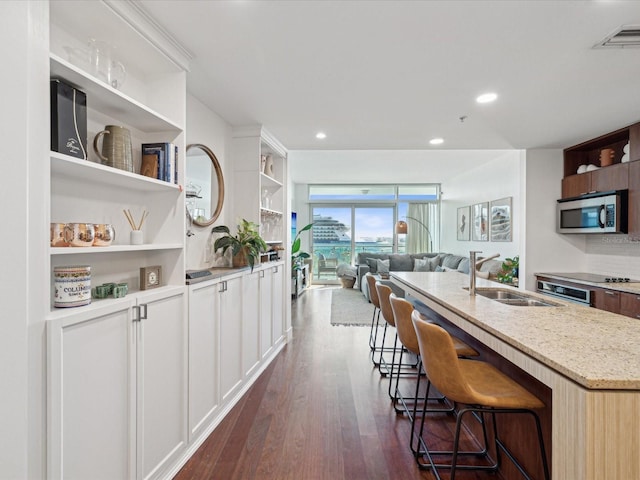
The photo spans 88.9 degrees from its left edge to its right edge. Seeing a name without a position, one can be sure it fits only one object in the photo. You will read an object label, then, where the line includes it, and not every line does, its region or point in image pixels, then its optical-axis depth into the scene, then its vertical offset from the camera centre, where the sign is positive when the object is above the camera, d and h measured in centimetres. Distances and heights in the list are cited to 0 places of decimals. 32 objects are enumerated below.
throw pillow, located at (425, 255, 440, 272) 735 -52
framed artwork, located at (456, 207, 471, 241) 676 +34
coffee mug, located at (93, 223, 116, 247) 144 +2
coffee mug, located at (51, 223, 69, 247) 129 +1
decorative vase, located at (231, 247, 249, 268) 283 -17
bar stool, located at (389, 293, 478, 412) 201 -59
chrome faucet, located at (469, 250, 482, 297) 226 -24
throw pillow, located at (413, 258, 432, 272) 739 -58
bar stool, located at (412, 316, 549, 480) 134 -66
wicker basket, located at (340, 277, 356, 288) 803 -105
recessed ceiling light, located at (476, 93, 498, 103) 257 +115
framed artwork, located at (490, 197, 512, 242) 519 +34
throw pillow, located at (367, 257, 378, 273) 749 -58
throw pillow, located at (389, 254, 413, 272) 764 -57
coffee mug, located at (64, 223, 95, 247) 133 +2
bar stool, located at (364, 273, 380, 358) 330 -58
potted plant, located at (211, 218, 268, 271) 274 -4
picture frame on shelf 175 -21
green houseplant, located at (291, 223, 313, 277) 673 -37
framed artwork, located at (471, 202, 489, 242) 593 +34
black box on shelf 125 +48
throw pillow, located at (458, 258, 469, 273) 594 -47
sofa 692 -52
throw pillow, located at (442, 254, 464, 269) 645 -42
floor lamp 688 +25
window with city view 863 +50
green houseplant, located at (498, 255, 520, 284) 451 -44
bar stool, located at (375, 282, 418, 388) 268 -63
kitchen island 88 -42
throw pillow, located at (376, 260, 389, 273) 729 -60
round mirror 251 +45
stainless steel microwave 333 +31
